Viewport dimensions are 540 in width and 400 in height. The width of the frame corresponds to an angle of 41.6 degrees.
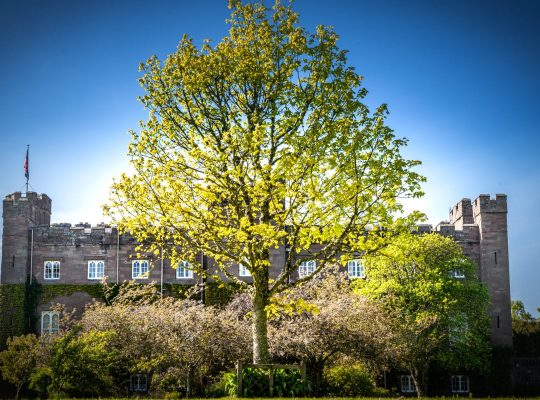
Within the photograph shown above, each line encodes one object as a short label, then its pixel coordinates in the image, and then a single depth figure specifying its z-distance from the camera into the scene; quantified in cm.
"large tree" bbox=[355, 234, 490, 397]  3984
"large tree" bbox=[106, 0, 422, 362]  2048
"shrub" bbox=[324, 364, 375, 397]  3553
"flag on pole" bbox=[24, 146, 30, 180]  4758
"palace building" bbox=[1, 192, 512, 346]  4675
